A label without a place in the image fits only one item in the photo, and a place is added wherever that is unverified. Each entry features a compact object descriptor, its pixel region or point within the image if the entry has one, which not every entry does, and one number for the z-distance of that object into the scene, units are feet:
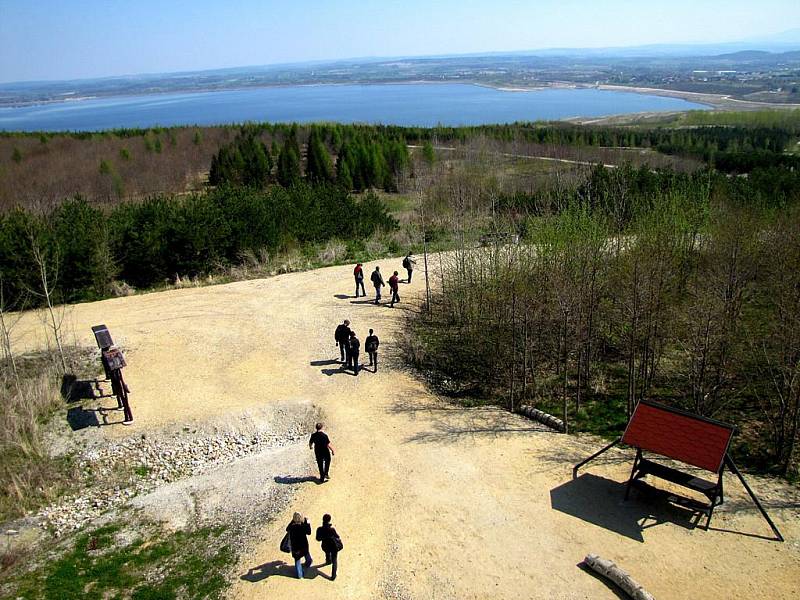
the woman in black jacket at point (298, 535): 31.76
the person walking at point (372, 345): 58.75
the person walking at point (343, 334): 58.85
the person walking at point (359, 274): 80.26
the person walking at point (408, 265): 85.92
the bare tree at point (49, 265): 74.43
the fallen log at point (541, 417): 49.32
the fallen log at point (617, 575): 30.40
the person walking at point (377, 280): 78.23
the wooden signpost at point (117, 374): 49.67
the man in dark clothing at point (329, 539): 32.17
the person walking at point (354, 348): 58.08
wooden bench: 35.12
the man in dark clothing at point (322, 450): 40.09
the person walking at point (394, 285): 78.02
